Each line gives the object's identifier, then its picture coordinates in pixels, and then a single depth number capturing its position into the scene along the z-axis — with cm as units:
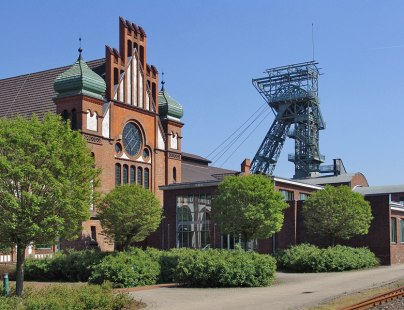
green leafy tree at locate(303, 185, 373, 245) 4200
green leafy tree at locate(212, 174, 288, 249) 3556
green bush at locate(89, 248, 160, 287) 2745
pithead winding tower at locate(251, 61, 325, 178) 8738
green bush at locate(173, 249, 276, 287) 2694
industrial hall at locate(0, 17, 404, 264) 4681
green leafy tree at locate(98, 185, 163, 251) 3731
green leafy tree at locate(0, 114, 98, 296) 2066
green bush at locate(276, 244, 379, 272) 3644
